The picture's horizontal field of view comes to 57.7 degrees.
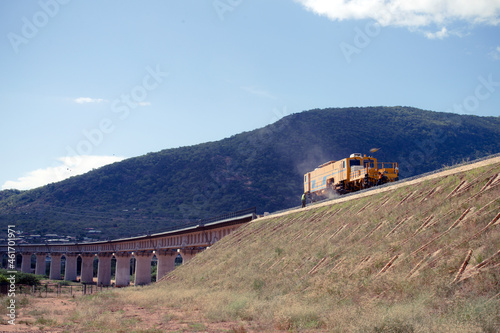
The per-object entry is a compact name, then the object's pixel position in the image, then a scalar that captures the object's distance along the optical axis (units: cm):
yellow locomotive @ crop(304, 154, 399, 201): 3378
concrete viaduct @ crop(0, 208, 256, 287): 4772
